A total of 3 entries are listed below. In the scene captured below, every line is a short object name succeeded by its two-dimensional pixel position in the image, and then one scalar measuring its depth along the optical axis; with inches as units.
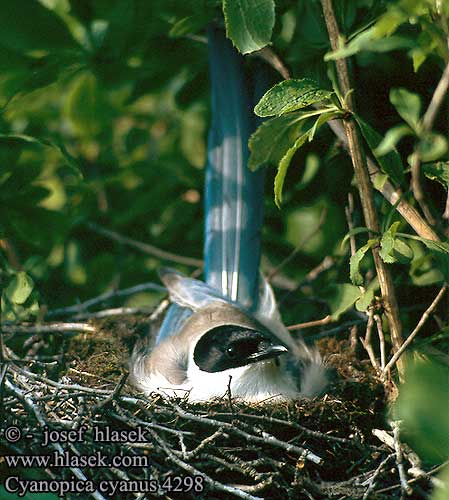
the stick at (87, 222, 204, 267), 266.5
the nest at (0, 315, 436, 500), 164.1
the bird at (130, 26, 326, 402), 210.1
